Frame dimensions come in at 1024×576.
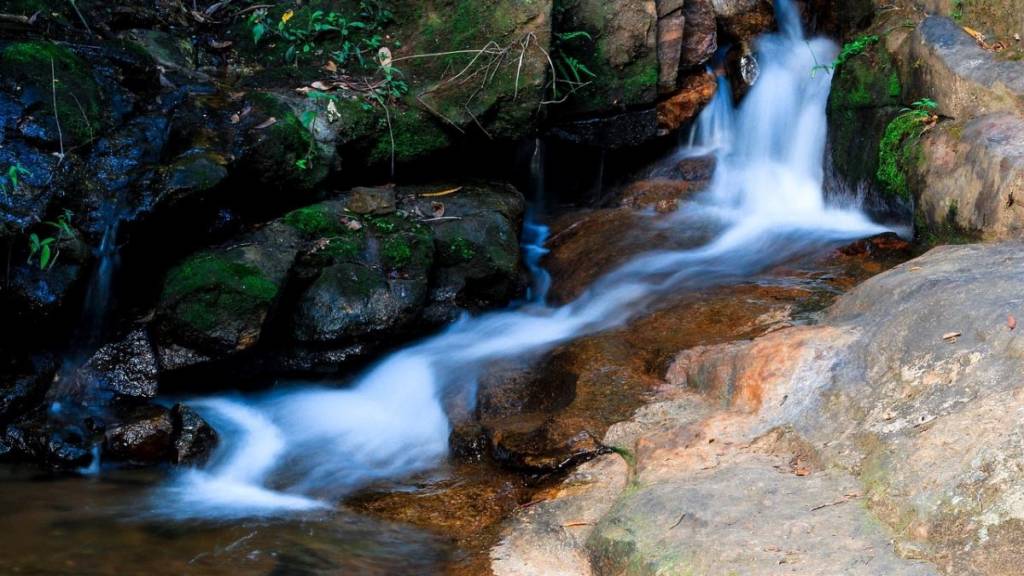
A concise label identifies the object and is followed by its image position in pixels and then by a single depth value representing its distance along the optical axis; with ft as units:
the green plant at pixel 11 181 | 19.48
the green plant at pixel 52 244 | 19.34
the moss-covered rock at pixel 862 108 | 26.58
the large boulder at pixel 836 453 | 11.16
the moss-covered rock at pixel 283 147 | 22.90
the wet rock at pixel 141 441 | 18.56
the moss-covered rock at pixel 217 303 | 20.47
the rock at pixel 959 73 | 22.25
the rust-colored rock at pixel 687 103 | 31.31
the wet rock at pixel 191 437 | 18.67
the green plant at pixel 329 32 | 27.02
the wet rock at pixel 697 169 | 31.12
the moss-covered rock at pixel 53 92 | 20.67
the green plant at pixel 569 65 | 28.53
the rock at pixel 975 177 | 20.48
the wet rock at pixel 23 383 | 19.31
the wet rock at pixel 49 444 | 18.16
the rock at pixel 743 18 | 32.24
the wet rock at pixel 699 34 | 31.50
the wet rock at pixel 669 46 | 30.55
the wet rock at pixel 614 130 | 30.32
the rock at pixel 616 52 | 29.19
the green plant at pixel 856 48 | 28.07
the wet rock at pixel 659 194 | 29.78
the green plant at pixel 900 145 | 24.53
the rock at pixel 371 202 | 24.07
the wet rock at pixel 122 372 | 20.31
